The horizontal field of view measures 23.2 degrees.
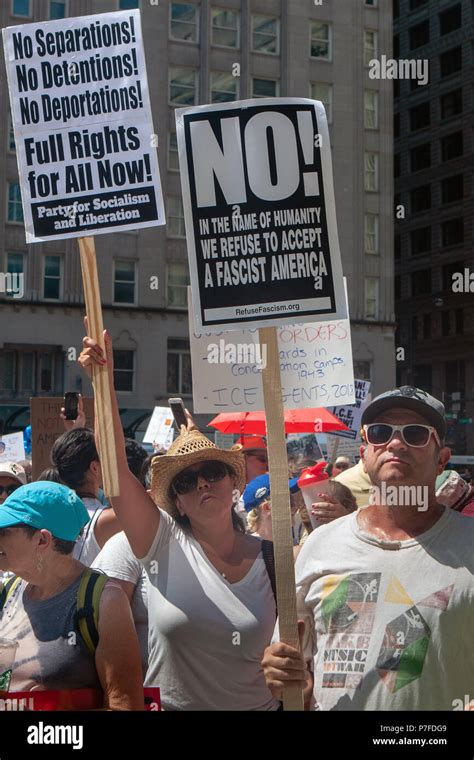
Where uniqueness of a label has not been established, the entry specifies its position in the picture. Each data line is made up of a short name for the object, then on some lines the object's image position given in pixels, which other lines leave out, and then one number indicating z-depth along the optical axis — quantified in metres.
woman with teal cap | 3.44
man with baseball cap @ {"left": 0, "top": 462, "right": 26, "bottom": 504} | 6.65
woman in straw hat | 3.81
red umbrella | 9.66
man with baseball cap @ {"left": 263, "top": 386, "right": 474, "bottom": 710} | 3.25
